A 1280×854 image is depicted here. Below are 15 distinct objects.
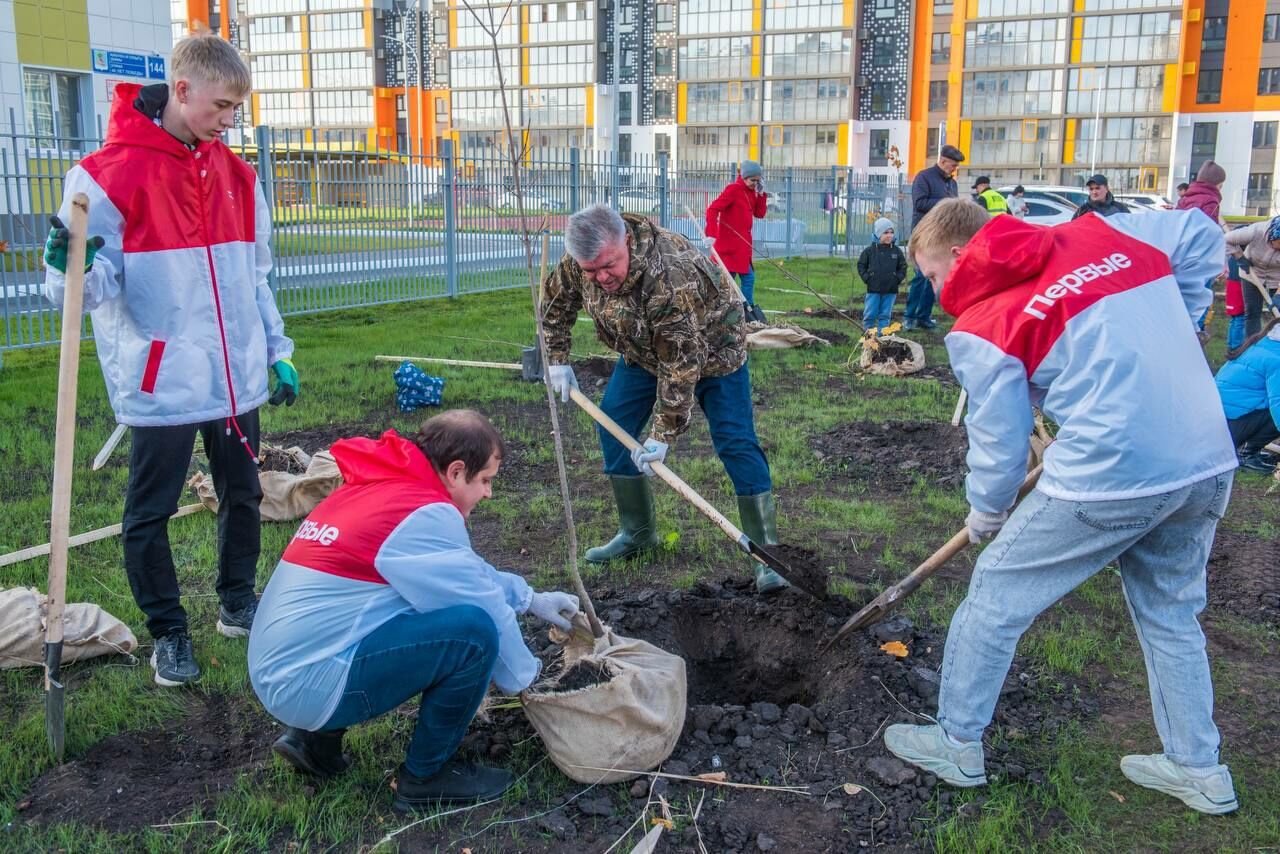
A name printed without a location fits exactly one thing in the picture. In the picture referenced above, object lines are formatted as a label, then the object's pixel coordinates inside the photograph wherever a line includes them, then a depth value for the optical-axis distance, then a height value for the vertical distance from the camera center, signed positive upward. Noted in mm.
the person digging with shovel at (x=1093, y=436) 2445 -518
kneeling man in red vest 2467 -921
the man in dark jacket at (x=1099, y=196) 12602 +244
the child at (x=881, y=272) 10578 -567
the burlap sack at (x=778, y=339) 10625 -1248
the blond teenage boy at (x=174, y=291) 3072 -237
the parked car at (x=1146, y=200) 27619 +439
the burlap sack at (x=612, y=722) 2846 -1385
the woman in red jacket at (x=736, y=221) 10718 -59
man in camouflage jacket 3887 -528
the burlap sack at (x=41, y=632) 3447 -1395
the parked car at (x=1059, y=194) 24938 +533
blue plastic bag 7320 -1225
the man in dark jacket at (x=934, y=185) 11039 +325
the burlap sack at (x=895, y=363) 9172 -1294
